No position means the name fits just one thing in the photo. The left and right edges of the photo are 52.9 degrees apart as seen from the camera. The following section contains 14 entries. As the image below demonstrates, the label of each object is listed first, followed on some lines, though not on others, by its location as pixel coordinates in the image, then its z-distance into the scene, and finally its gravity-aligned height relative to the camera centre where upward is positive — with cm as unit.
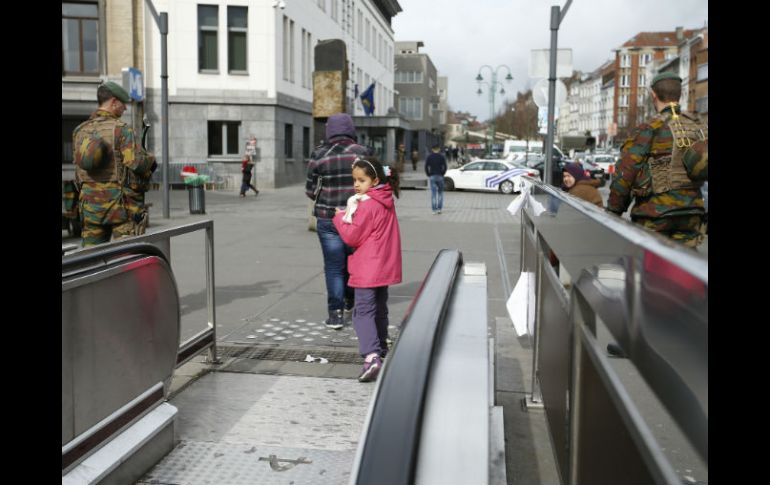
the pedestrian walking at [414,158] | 5366 +117
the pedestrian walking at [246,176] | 2630 -8
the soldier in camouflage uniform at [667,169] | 496 +5
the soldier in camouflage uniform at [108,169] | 543 +3
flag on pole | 3678 +354
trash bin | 1817 -63
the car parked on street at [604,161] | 4343 +92
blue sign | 2111 +256
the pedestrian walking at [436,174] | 1944 +2
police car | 2932 -2
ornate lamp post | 5488 +659
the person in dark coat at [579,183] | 739 -7
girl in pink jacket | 511 -47
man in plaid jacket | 649 -15
